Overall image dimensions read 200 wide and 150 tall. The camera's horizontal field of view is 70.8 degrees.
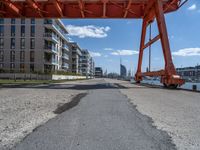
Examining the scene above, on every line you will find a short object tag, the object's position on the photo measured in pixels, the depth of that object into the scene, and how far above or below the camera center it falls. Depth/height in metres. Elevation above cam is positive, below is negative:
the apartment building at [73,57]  62.58 +8.00
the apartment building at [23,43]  35.16 +7.79
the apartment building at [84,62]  83.19 +7.70
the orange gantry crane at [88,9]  15.46 +7.58
